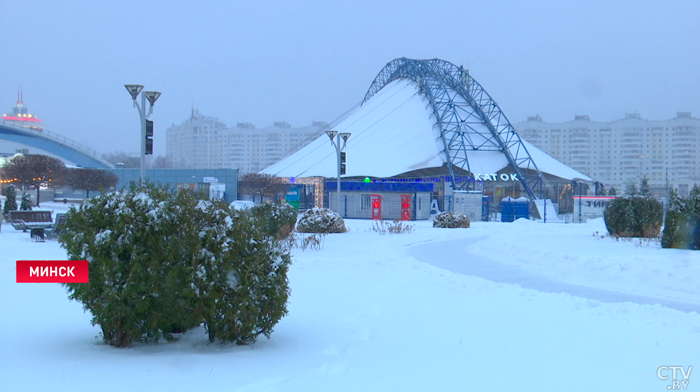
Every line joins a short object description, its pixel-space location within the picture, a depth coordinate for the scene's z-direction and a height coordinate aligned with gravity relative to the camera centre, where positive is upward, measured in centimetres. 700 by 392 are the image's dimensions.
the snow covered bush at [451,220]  3247 -135
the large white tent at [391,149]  5769 +471
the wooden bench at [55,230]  2145 -132
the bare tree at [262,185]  5478 +81
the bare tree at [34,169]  4781 +191
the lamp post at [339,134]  3104 +305
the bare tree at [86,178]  4906 +123
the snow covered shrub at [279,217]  2073 -80
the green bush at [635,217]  2359 -82
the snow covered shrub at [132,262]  653 -75
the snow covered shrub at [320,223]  2602 -121
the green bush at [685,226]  1761 -87
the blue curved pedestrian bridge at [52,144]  7900 +640
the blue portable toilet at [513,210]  4044 -98
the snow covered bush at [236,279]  675 -95
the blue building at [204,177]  5481 +151
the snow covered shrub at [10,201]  3329 -44
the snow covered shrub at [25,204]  3222 -58
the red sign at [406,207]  3969 -80
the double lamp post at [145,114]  1853 +251
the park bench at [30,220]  2422 -110
